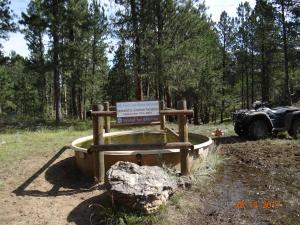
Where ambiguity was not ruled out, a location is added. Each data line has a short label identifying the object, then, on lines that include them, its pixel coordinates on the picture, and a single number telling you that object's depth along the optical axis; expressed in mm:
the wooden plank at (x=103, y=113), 4589
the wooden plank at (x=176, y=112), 4630
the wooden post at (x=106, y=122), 6865
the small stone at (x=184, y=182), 4314
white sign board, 4637
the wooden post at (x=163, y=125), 7126
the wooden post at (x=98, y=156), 4607
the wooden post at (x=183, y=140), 4659
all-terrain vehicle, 7524
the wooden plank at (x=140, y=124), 4644
